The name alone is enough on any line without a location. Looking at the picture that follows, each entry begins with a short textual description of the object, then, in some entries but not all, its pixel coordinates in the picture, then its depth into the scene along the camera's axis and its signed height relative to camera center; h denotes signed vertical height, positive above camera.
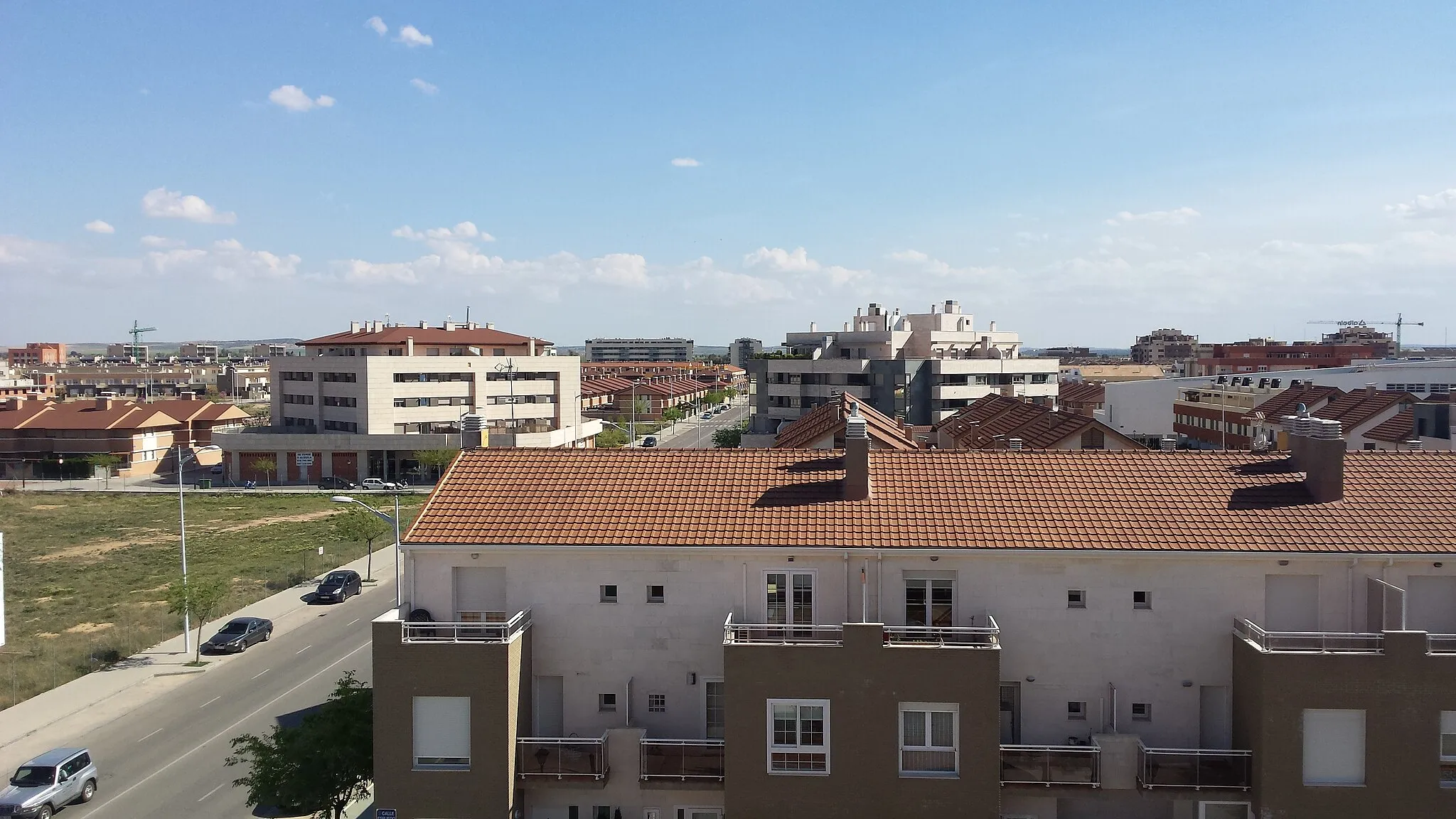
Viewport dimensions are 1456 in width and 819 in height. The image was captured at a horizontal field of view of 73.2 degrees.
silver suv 23.22 -9.72
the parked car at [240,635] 37.78 -9.79
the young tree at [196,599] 37.31 -8.16
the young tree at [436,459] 87.38 -6.57
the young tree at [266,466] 92.50 -7.51
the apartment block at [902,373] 93.38 +1.05
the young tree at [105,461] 95.00 -7.26
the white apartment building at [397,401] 92.12 -1.51
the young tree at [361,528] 54.44 -8.09
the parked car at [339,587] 45.88 -9.54
